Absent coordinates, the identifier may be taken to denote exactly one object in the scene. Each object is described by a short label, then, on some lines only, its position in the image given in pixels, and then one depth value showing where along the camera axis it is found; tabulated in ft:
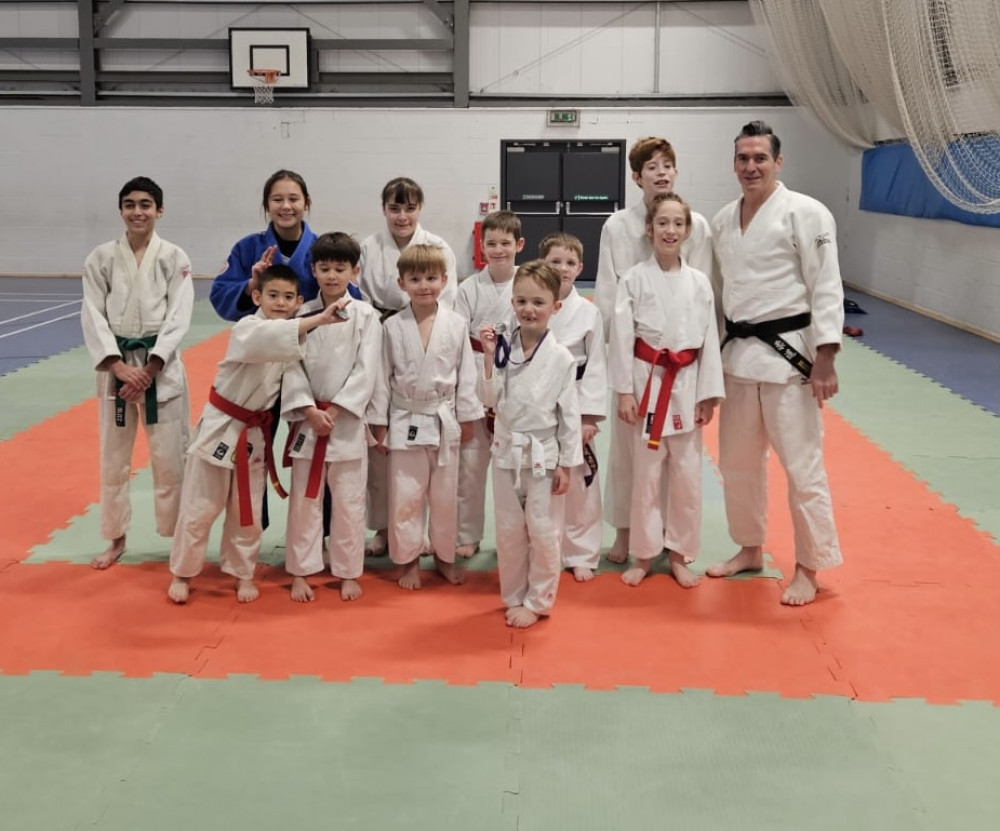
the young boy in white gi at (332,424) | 12.46
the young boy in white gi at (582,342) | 13.00
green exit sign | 49.32
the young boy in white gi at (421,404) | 12.80
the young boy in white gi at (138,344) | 13.33
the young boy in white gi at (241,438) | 12.04
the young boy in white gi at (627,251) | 13.42
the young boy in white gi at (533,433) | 11.98
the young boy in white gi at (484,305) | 13.38
